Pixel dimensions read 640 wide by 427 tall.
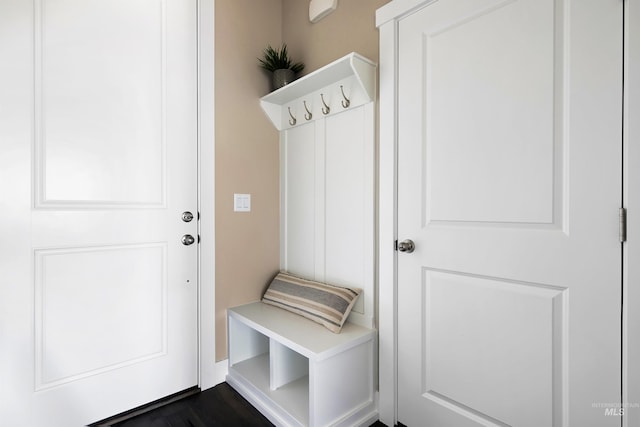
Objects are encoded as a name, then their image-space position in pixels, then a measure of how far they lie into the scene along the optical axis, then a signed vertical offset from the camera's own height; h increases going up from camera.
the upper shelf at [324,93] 1.54 +0.66
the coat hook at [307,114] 1.87 +0.57
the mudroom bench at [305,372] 1.38 -0.77
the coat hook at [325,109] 1.76 +0.56
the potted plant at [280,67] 1.92 +0.87
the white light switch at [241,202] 1.91 +0.06
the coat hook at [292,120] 1.99 +0.56
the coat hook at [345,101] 1.65 +0.57
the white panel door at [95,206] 1.34 +0.03
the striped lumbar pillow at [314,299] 1.57 -0.46
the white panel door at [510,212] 0.99 +0.00
